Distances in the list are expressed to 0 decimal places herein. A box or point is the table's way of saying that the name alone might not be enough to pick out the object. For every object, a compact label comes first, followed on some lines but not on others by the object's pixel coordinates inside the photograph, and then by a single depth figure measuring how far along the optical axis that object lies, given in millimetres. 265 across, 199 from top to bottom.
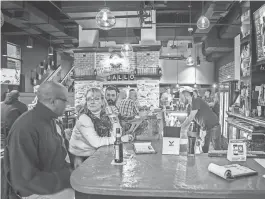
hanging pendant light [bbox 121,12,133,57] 8078
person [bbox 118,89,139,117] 6074
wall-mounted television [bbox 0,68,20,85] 10484
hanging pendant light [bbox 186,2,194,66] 11562
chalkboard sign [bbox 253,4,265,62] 5436
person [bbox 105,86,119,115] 4949
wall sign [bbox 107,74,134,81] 10305
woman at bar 2820
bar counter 1567
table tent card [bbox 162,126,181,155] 2359
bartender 4947
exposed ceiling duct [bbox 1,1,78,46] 7191
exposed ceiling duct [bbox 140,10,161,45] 9891
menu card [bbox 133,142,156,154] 2435
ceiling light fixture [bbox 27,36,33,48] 10003
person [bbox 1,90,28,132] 5473
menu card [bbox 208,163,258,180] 1756
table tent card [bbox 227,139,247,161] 2207
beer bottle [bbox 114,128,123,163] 2094
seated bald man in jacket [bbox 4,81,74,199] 1830
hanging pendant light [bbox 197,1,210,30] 5973
